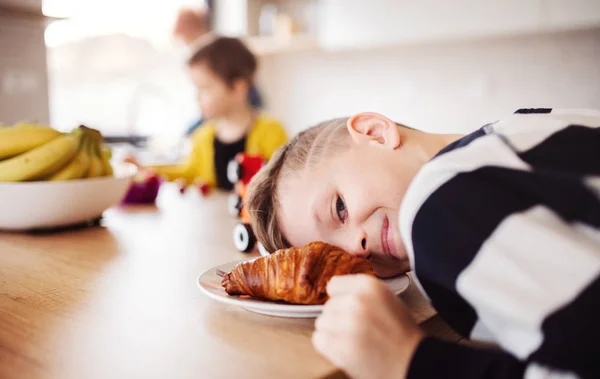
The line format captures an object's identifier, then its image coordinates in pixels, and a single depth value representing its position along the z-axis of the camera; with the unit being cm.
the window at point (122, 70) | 336
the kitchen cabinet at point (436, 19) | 211
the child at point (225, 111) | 235
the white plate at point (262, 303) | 51
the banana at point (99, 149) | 106
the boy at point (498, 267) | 41
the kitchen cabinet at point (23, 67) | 136
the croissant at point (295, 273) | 53
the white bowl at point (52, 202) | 94
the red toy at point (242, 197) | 81
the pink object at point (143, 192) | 129
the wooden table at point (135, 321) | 43
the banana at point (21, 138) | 99
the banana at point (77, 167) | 101
